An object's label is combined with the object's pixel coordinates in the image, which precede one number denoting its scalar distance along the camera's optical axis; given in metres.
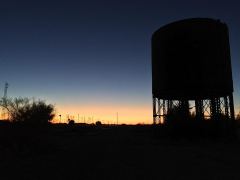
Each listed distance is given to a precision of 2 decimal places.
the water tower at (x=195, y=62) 18.50
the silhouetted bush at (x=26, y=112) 34.20
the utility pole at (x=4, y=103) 35.46
